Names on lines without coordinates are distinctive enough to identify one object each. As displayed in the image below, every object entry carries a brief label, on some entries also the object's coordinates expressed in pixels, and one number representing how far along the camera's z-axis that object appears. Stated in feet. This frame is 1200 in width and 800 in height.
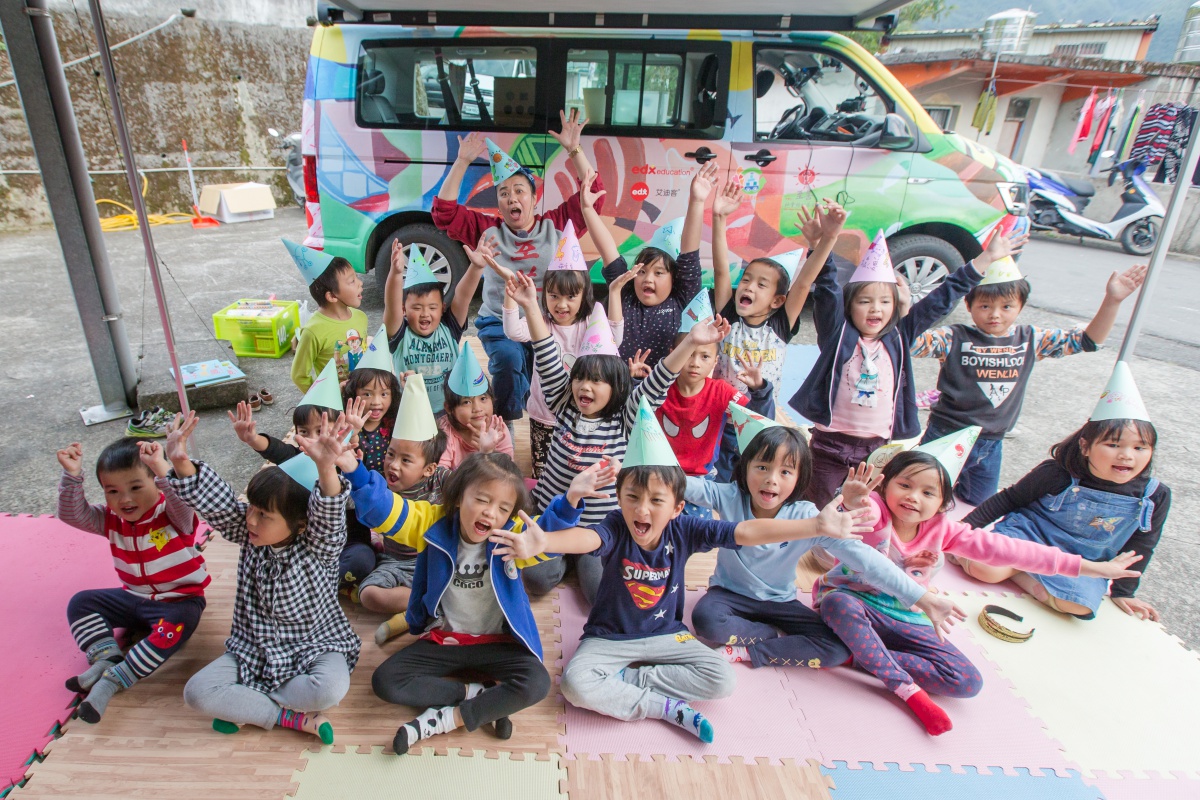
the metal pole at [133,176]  6.86
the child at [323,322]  10.39
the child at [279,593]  6.40
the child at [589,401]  8.52
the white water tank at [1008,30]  45.91
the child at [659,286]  10.66
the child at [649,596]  6.75
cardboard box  30.76
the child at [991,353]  9.99
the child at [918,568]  7.32
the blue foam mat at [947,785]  6.31
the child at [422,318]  10.16
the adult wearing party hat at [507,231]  11.43
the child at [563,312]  10.19
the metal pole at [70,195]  10.09
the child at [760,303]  9.93
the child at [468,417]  8.95
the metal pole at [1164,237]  9.14
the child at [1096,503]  8.27
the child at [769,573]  7.39
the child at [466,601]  6.57
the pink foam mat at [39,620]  6.38
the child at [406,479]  7.66
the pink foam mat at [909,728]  6.70
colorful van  15.21
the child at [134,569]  6.75
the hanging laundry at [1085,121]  38.88
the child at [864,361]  9.62
